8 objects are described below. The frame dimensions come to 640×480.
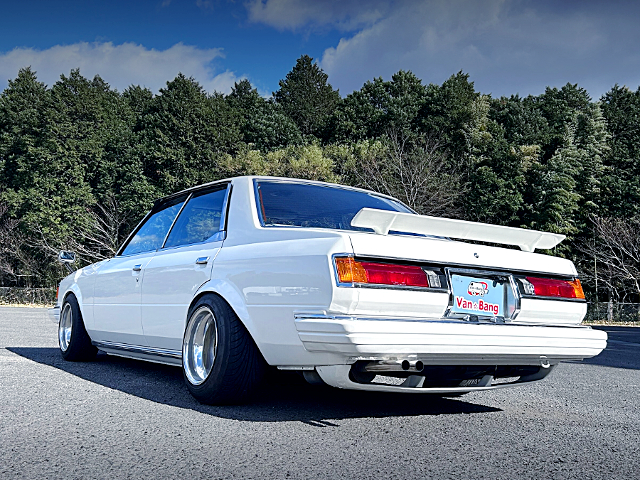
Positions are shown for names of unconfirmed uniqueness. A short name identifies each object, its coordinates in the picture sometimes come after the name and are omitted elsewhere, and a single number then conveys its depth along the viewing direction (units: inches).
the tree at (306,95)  2329.0
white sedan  135.9
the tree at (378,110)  1893.5
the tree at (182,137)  1871.3
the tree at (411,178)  1451.8
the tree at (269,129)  1895.9
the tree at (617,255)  1472.7
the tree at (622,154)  1720.0
